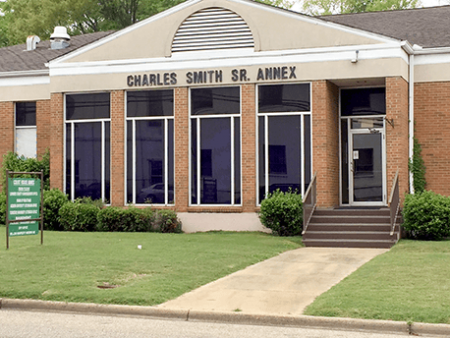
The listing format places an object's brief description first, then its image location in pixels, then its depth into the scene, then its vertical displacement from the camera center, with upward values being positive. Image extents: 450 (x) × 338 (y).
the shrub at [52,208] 22.03 -0.97
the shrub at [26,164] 24.83 +0.42
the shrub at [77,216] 21.74 -1.20
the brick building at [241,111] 20.70 +1.92
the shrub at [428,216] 18.38 -1.10
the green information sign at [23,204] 15.76 -0.60
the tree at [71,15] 42.97 +9.95
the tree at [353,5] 42.88 +10.64
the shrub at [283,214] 19.62 -1.09
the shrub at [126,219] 21.34 -1.28
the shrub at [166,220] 21.36 -1.33
